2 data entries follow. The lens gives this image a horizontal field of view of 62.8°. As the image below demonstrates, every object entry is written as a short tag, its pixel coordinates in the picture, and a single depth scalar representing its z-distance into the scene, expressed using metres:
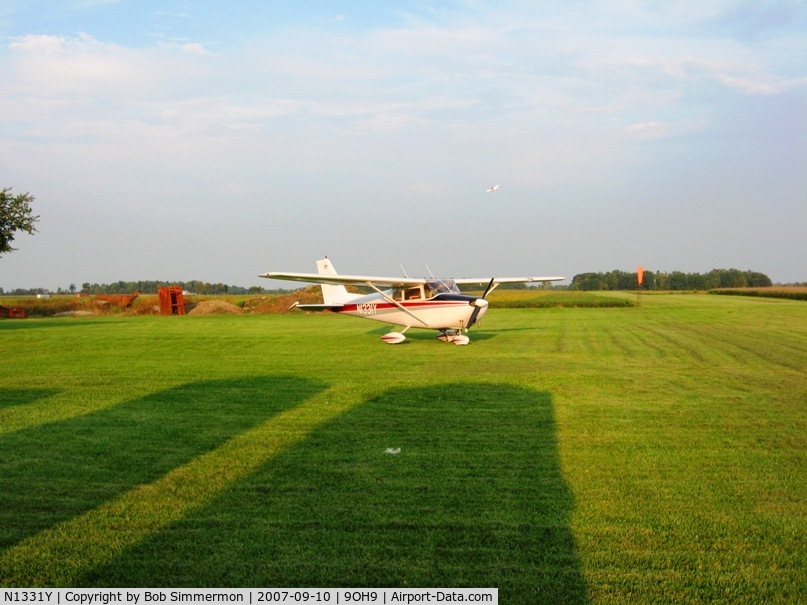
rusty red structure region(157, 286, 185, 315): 45.06
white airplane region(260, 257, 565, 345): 17.62
